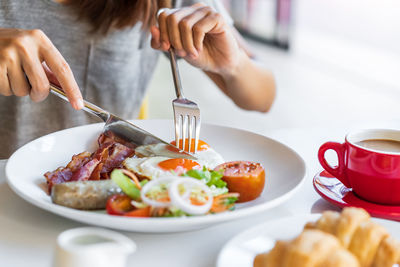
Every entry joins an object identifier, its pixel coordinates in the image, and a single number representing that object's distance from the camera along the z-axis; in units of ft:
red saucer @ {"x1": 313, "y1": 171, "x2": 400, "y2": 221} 3.26
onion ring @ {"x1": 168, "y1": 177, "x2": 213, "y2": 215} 2.78
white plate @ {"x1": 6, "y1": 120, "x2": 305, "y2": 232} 2.73
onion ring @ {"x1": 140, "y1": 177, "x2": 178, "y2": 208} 2.84
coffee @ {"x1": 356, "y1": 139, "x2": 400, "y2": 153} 3.53
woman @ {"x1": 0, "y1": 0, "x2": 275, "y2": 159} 4.66
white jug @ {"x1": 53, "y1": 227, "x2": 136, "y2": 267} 2.12
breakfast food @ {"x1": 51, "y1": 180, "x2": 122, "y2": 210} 2.99
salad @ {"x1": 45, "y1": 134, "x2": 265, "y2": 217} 2.85
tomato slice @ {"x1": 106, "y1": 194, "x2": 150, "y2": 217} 2.85
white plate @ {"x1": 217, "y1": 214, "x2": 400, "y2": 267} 2.55
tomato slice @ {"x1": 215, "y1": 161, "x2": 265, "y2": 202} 3.32
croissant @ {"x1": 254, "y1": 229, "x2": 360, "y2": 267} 2.22
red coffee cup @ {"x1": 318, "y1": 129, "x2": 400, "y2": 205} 3.28
